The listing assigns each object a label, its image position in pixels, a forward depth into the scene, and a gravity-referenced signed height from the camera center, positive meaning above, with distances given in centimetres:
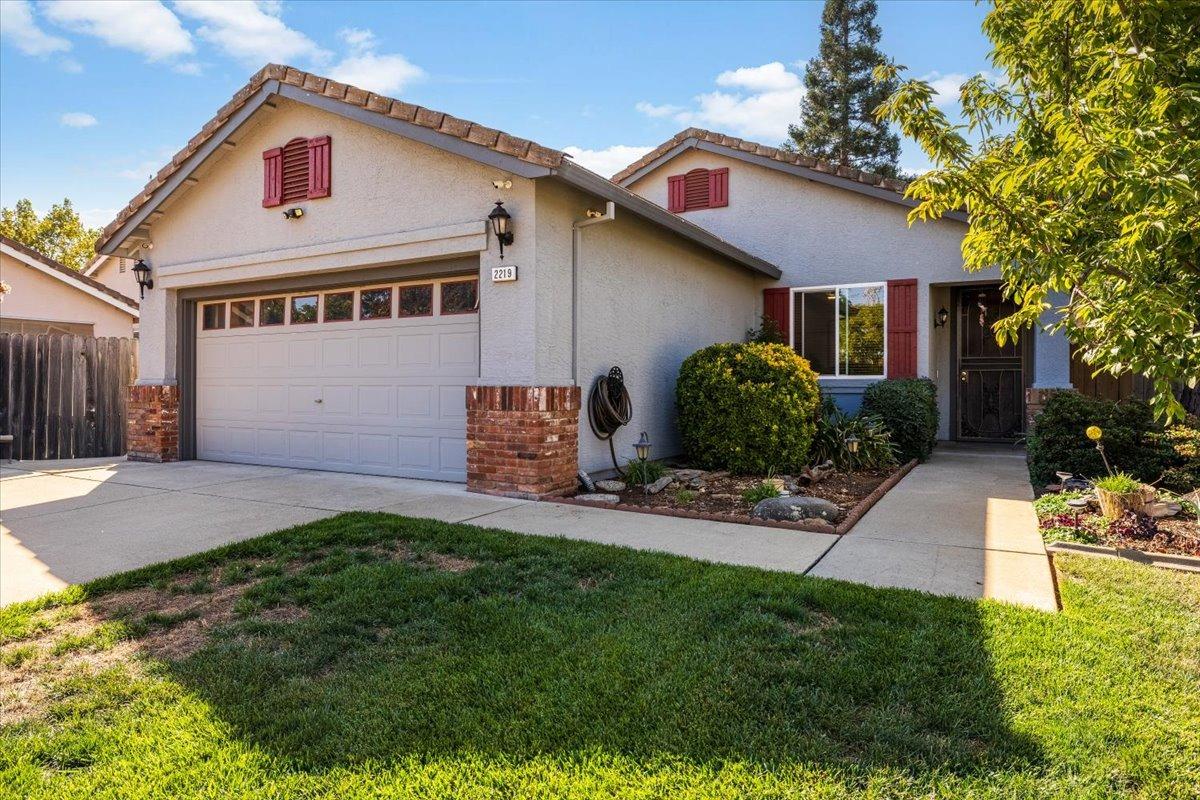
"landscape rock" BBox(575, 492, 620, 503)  663 -96
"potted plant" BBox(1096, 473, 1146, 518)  528 -74
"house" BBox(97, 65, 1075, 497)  678 +132
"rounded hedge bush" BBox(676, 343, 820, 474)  779 -9
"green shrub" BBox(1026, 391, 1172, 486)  675 -41
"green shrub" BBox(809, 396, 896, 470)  877 -60
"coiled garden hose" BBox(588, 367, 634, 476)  757 -8
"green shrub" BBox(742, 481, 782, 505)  651 -90
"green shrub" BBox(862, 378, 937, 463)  948 -24
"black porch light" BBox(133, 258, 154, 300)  960 +172
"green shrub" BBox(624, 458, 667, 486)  746 -81
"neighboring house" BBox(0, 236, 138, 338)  1455 +217
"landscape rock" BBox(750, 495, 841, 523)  581 -94
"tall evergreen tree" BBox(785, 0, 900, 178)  2595 +1158
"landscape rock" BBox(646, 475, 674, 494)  716 -91
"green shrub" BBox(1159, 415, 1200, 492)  601 -54
